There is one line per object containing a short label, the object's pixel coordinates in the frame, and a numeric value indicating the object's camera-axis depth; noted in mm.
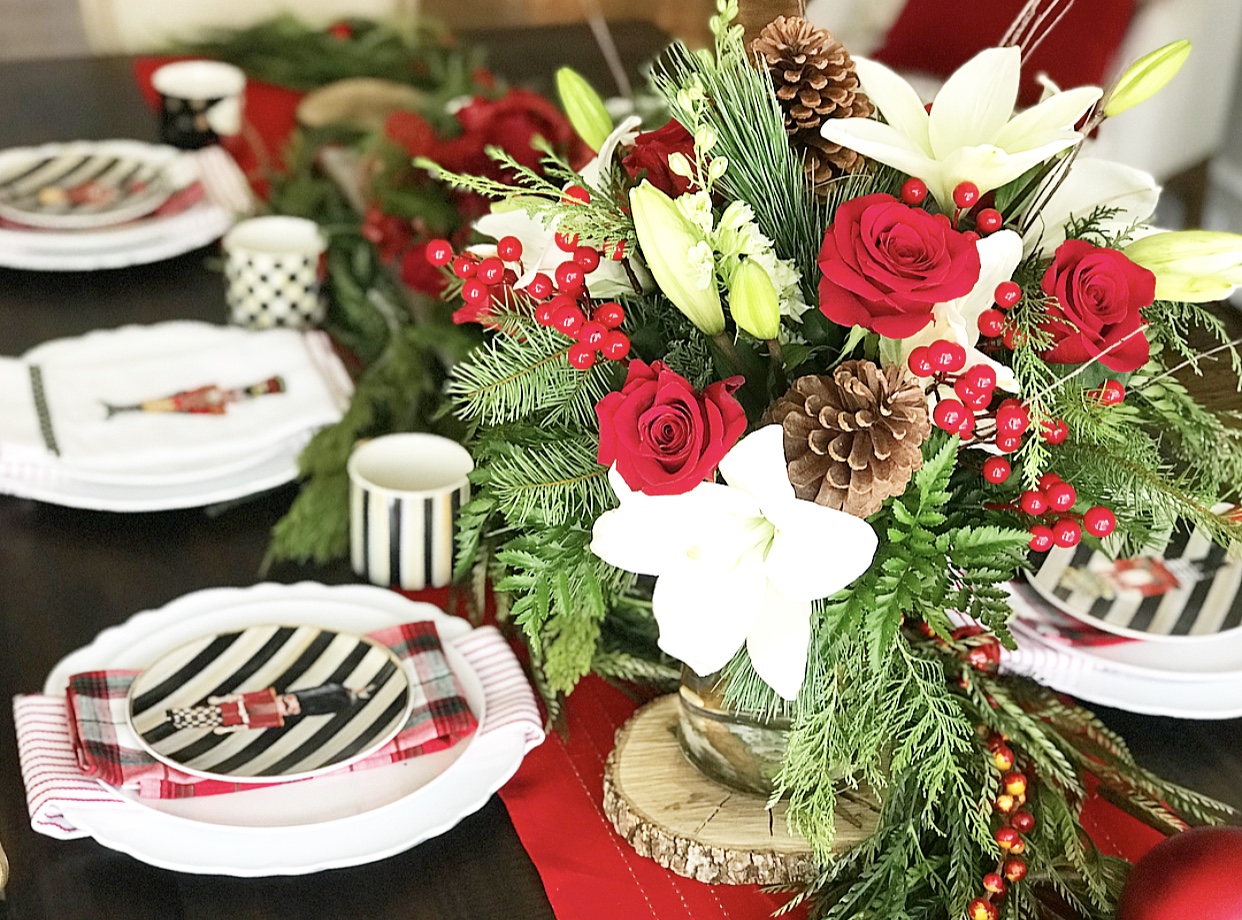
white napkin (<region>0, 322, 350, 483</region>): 1006
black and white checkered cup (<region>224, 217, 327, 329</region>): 1188
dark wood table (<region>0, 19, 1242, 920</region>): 688
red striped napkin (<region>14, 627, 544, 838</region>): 704
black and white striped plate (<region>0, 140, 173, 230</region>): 1338
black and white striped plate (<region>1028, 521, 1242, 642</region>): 872
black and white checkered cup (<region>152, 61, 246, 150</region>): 1508
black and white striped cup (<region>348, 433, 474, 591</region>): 895
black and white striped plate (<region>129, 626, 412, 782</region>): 741
